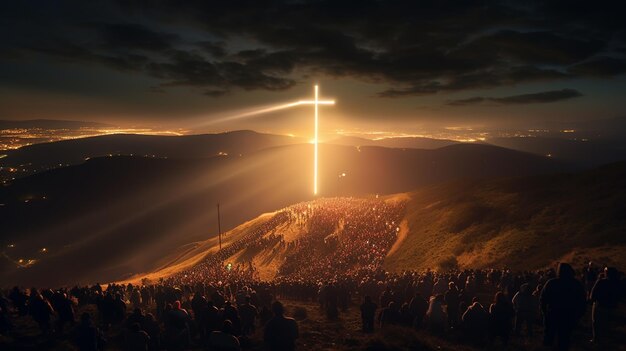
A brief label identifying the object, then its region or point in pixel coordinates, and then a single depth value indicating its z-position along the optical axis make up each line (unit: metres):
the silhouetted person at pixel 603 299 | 12.00
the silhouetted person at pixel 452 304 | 15.87
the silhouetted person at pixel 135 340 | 10.90
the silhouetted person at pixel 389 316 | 16.56
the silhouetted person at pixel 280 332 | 10.07
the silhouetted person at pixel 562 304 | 9.70
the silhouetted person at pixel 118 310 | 18.53
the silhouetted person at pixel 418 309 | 16.16
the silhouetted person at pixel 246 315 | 15.76
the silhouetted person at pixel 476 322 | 13.17
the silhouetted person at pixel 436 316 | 14.81
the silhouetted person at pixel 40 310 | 16.33
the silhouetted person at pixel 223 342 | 9.59
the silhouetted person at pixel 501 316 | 12.53
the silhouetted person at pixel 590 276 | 20.64
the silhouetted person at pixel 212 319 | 13.45
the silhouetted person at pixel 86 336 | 11.56
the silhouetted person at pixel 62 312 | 17.16
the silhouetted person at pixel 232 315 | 12.80
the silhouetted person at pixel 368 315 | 16.53
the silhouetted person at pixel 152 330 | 13.27
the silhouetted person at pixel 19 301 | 20.11
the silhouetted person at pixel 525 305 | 13.39
